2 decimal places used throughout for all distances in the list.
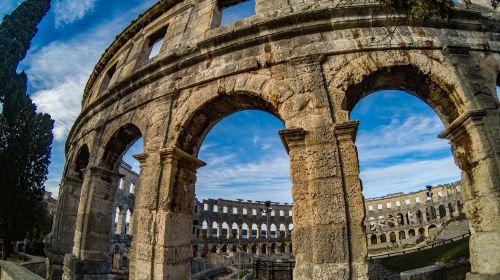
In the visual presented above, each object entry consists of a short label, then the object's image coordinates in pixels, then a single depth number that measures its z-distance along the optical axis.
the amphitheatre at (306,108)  4.14
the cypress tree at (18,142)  14.26
